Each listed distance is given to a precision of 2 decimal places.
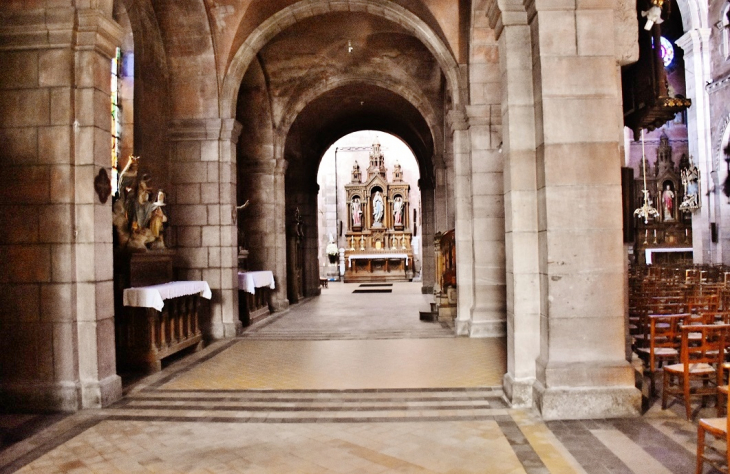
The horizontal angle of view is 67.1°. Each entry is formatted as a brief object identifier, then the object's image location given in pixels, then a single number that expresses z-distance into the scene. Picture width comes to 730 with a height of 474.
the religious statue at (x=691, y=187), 20.98
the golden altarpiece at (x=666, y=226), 25.25
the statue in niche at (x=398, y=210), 27.66
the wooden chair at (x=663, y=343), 5.33
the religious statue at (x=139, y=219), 7.96
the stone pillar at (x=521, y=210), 5.58
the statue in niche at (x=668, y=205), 25.42
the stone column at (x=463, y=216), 10.43
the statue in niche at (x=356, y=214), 27.61
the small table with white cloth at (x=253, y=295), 11.62
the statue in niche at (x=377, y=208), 27.77
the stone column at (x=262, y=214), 14.30
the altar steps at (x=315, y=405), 5.37
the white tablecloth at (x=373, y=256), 26.70
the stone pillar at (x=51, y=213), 5.79
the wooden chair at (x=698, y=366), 4.56
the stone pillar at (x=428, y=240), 20.00
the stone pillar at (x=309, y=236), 19.48
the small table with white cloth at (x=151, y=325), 7.32
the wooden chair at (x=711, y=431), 3.08
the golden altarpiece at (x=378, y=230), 26.81
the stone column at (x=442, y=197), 14.59
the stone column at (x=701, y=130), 20.78
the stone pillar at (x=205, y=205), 10.21
